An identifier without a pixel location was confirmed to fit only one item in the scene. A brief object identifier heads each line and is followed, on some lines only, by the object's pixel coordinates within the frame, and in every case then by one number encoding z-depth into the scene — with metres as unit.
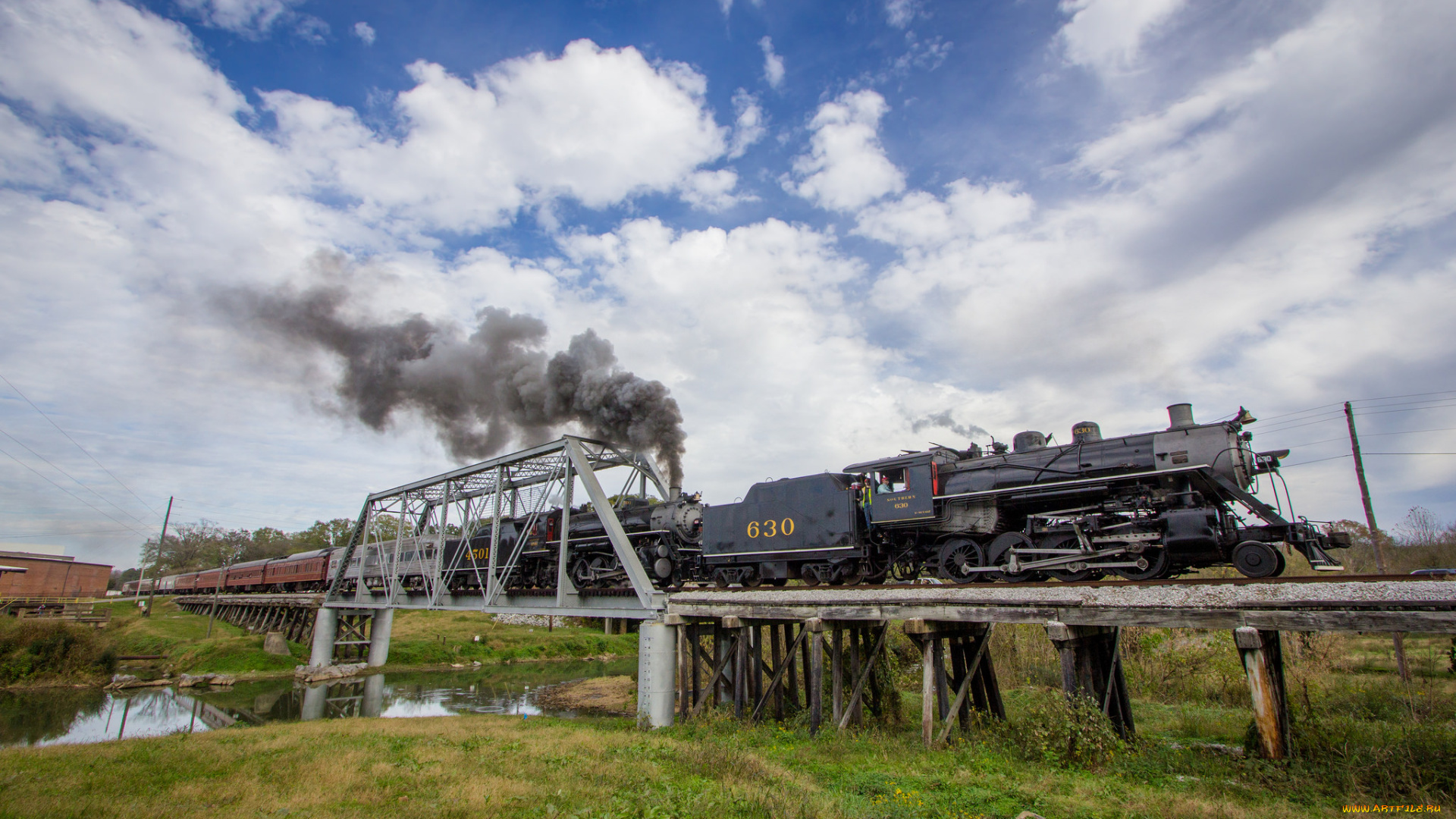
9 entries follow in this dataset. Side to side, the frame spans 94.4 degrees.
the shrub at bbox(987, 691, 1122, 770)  9.84
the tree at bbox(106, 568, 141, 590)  137.34
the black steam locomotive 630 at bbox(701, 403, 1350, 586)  10.47
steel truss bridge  18.64
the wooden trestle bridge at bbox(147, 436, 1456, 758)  8.48
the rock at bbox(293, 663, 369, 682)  34.81
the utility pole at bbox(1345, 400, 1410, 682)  18.20
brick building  57.84
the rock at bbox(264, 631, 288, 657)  38.00
